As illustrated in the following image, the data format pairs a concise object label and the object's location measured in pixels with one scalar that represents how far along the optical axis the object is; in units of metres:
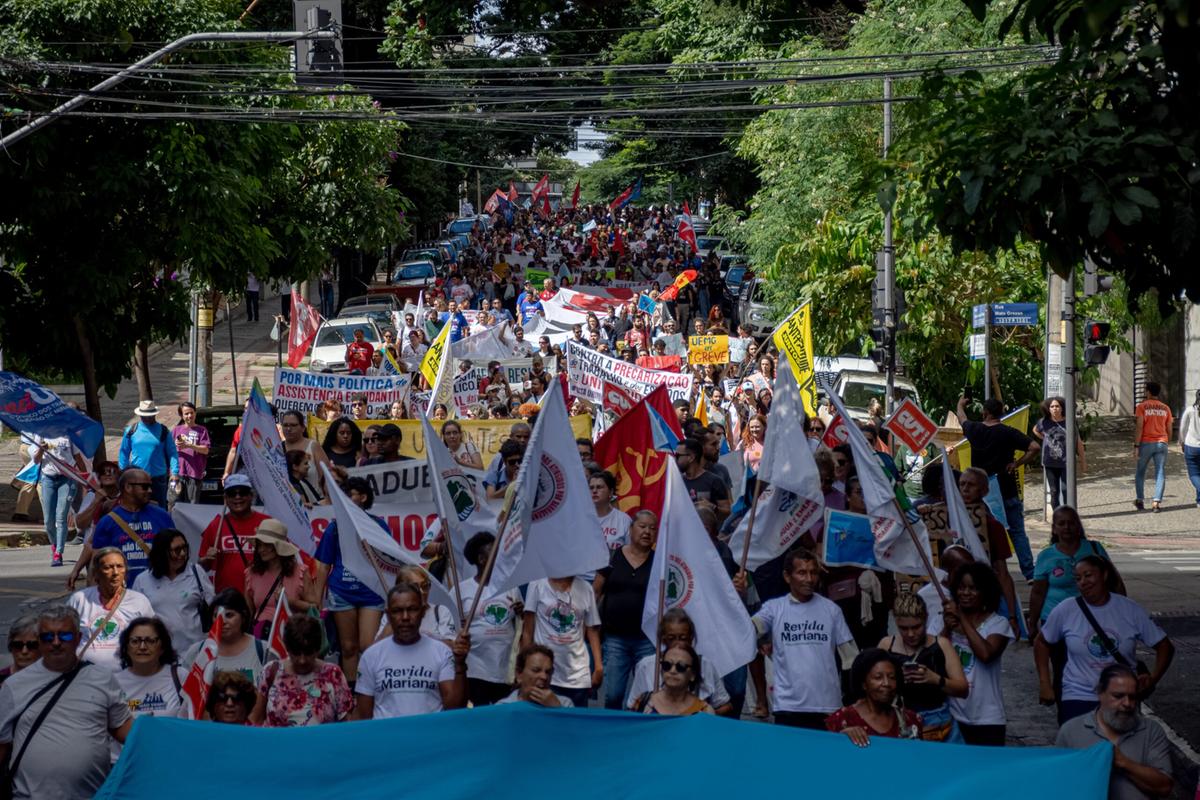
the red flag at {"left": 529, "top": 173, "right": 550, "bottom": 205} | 80.44
